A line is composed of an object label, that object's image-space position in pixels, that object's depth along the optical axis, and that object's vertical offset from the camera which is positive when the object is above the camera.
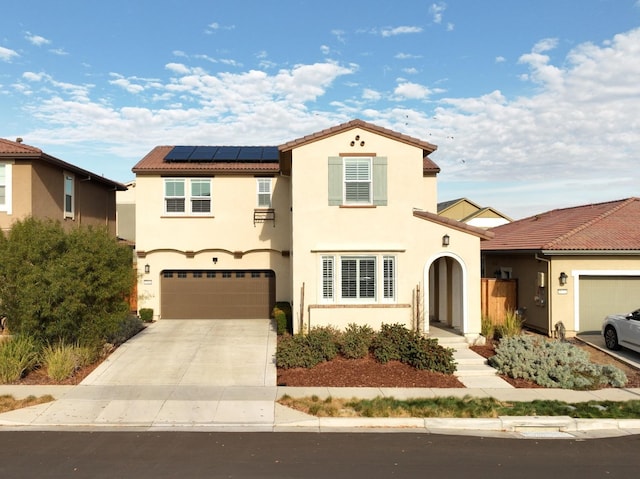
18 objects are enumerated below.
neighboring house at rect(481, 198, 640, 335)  16.20 -1.16
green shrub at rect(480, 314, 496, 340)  15.65 -2.68
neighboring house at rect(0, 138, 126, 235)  16.02 +1.95
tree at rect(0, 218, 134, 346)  12.09 -0.93
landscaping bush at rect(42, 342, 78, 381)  11.71 -2.73
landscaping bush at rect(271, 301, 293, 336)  15.94 -2.41
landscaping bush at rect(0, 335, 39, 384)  11.54 -2.60
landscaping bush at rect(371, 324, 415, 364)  13.00 -2.62
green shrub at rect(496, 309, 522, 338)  15.07 -2.58
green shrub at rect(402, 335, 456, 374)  12.49 -2.85
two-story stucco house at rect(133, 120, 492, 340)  14.84 +0.13
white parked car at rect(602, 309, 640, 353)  13.66 -2.49
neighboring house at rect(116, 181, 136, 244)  36.03 +2.24
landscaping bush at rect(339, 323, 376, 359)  13.26 -2.64
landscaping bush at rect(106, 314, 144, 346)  14.70 -2.64
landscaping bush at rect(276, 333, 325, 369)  12.73 -2.82
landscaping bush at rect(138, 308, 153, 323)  18.20 -2.53
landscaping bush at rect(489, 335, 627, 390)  11.84 -3.02
